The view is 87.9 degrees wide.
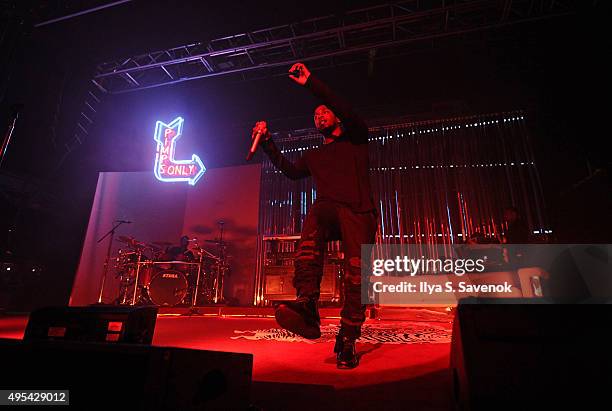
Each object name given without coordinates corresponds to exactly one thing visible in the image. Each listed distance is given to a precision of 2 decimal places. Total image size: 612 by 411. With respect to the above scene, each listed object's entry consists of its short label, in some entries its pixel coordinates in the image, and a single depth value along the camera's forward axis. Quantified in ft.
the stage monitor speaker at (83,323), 4.42
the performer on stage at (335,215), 6.07
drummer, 21.44
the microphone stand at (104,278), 20.80
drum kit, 20.63
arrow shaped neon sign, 26.43
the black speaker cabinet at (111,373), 2.38
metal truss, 17.15
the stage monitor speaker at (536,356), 2.49
